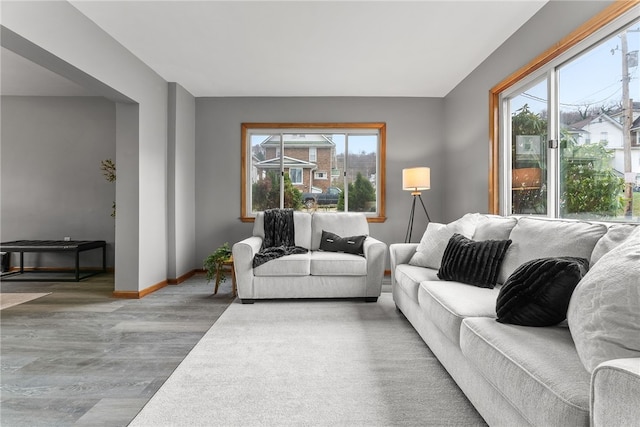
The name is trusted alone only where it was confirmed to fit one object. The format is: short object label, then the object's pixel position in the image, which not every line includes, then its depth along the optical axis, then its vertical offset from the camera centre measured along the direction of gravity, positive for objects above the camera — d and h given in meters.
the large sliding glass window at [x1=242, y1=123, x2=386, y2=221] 5.10 +0.64
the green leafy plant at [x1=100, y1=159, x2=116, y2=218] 5.11 +0.65
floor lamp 4.16 +0.42
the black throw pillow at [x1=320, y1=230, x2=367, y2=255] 3.88 -0.35
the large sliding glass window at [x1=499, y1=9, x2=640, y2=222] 2.19 +0.62
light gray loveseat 3.52 -0.65
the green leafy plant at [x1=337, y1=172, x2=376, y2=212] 5.12 +0.29
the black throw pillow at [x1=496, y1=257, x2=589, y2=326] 1.48 -0.35
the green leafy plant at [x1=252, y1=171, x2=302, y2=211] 5.14 +0.35
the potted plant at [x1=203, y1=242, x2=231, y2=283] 3.93 -0.55
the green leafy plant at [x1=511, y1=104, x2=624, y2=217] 2.33 +0.24
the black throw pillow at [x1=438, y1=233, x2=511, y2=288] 2.32 -0.34
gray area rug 1.63 -0.96
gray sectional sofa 0.94 -0.51
